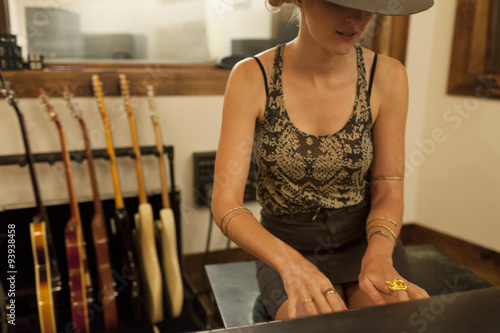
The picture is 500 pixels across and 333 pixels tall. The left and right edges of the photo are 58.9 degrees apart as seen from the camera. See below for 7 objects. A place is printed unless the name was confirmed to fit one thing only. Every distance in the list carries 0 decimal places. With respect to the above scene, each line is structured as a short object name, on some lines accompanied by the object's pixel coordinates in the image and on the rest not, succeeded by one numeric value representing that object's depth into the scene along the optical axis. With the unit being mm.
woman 1044
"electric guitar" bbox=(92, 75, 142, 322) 1736
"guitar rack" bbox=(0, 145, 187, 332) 1721
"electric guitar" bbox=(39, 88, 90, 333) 1610
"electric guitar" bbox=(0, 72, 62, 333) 1487
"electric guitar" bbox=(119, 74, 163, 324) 1768
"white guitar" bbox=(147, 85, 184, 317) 1820
